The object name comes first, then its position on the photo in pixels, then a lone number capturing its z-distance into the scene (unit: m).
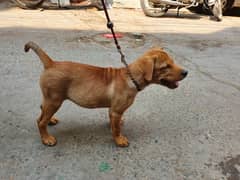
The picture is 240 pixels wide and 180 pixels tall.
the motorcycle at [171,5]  6.82
